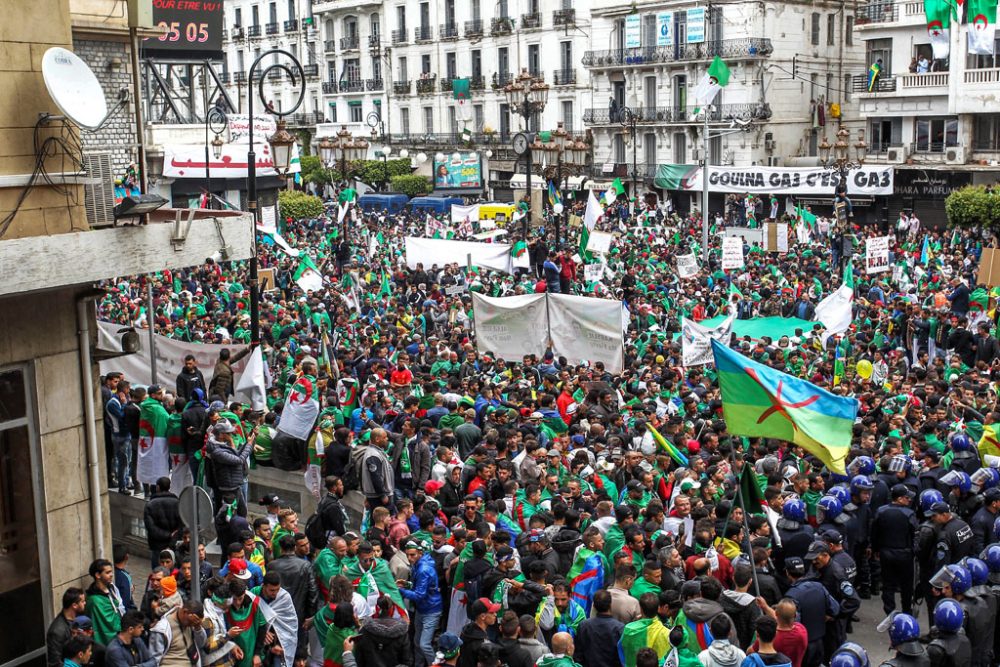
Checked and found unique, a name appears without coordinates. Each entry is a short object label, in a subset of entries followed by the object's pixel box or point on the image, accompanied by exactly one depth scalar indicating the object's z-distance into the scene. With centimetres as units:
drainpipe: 967
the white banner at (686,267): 2542
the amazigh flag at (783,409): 1047
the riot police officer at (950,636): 834
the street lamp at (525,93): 2698
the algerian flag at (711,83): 3312
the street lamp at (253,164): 1750
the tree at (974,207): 3406
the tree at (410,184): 6269
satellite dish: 852
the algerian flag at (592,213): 2777
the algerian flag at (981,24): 3597
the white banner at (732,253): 2528
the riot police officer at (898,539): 1126
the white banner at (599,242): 2589
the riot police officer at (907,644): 812
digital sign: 3725
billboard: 6131
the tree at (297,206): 4581
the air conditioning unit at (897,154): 4381
